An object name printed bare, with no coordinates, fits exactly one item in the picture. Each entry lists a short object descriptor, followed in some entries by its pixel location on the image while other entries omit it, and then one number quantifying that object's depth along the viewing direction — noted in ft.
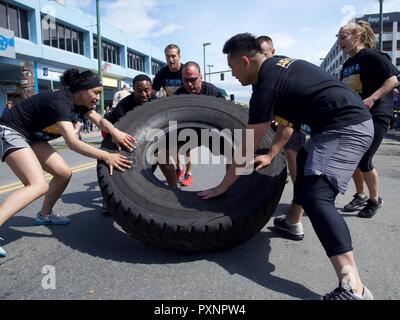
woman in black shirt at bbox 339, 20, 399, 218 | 11.80
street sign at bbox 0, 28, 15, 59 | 58.70
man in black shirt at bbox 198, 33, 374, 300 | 7.21
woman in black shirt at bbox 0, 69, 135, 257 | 9.71
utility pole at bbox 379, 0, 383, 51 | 57.36
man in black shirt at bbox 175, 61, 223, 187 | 14.29
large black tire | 8.52
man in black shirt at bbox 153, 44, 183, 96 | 16.24
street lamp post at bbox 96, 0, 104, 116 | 63.01
